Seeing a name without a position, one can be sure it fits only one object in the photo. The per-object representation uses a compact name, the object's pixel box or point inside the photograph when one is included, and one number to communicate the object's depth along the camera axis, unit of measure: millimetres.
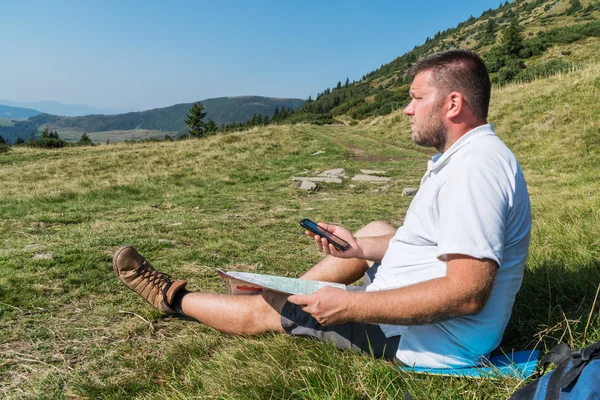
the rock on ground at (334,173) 11281
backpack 1158
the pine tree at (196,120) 74994
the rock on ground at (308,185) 9859
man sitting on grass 1536
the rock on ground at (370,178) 10555
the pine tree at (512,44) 53250
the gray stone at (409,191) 8453
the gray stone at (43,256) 4125
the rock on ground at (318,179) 10570
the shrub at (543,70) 26838
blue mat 1713
